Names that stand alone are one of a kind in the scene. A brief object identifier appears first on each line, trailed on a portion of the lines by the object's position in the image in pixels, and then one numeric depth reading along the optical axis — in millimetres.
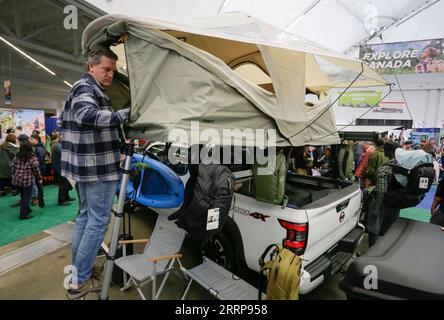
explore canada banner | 13281
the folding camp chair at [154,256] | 2684
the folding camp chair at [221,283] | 2407
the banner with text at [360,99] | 15008
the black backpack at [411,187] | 3318
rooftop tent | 1863
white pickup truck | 2314
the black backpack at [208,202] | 2154
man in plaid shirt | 1939
